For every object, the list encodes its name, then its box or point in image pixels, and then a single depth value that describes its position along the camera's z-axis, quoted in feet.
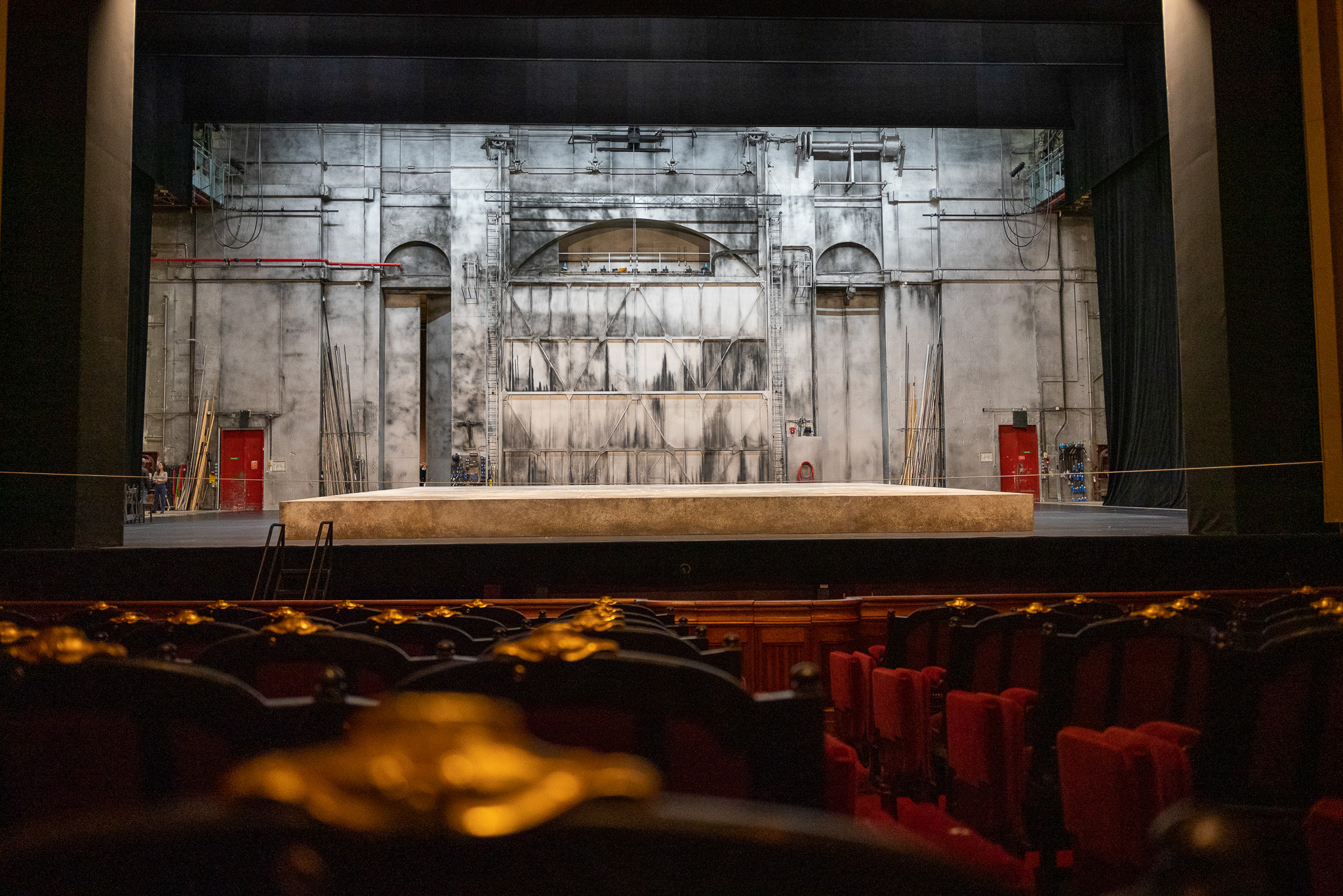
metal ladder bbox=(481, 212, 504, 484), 64.28
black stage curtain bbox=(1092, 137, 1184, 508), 49.11
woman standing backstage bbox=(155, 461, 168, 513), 56.39
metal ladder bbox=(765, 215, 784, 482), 64.75
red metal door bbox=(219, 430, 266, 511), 63.82
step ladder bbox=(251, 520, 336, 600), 20.59
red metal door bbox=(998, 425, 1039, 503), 66.39
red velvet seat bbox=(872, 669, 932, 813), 8.90
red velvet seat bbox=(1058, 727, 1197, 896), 5.65
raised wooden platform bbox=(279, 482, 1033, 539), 24.49
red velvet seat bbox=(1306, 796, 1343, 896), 4.31
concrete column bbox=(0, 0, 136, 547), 24.85
